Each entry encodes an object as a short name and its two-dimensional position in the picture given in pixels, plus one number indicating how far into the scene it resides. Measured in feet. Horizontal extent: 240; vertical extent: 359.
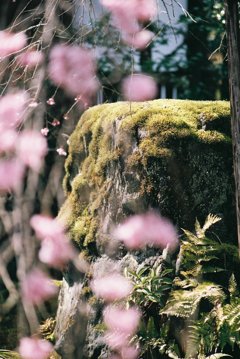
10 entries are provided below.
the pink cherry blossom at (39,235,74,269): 15.99
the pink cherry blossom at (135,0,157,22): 13.89
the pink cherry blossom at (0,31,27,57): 14.42
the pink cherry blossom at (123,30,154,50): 19.76
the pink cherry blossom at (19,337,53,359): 15.03
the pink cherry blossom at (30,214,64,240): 16.17
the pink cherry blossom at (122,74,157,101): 19.04
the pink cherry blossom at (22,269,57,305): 15.16
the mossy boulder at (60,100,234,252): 13.38
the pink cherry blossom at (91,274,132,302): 13.16
